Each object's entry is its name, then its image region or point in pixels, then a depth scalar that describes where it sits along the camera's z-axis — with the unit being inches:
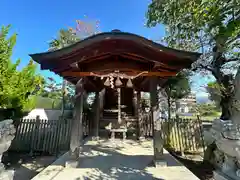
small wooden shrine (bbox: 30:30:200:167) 128.8
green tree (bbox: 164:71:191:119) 299.4
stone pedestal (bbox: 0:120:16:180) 85.7
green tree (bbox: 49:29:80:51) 541.0
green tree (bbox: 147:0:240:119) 104.5
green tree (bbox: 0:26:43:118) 221.3
